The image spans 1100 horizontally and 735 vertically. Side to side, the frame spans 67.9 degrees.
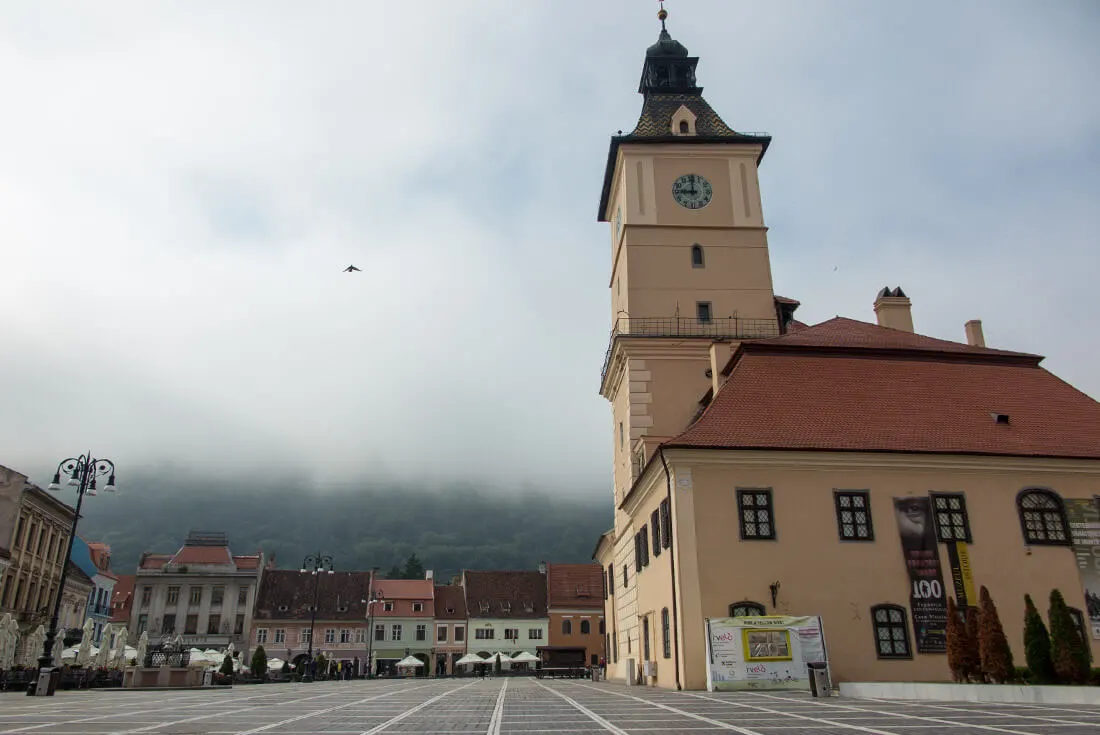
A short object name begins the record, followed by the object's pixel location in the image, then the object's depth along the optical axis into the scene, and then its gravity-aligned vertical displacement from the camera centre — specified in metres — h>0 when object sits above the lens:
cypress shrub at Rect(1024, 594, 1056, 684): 16.92 +0.16
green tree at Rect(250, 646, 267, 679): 49.31 -0.25
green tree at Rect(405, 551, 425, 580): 148.00 +15.73
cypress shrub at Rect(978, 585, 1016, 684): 17.52 +0.21
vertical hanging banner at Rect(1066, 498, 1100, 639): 23.72 +3.15
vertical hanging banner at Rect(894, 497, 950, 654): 22.78 +2.28
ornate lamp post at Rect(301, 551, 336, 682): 50.37 +5.75
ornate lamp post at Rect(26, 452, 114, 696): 23.64 +5.13
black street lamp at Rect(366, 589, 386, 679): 81.91 +3.82
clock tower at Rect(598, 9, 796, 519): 32.78 +16.07
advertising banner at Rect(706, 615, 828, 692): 21.25 +0.19
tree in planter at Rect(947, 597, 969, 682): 18.48 +0.21
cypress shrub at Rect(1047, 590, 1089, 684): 16.44 +0.20
